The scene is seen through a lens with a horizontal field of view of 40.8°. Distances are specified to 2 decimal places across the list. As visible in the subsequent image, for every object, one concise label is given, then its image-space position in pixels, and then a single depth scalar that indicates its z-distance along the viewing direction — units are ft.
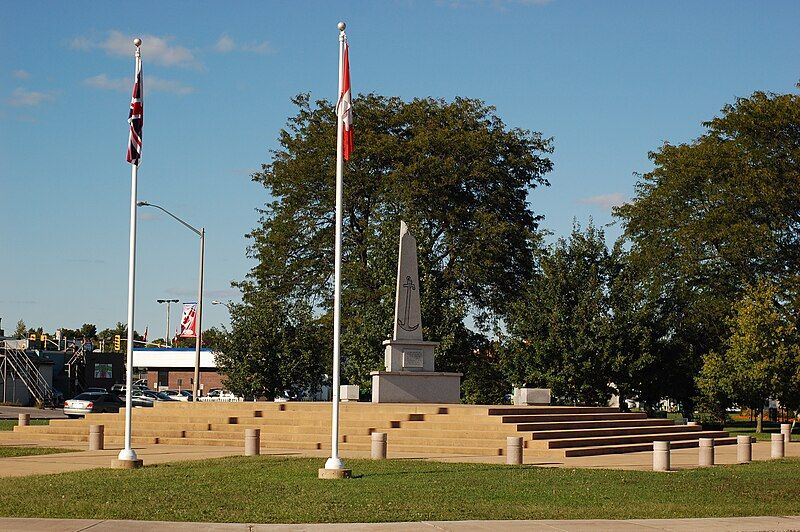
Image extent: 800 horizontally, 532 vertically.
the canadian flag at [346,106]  69.92
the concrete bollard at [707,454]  82.37
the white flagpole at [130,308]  74.79
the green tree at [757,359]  147.64
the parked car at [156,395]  204.92
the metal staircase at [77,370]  285.23
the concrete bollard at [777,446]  96.32
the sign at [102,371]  301.84
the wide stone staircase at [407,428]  96.37
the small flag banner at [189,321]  229.25
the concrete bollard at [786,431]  120.47
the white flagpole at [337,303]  67.05
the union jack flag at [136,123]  76.33
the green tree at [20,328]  544.62
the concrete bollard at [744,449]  89.35
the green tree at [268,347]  176.55
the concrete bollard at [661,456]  76.28
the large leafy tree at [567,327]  154.71
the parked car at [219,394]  262.10
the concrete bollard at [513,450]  79.92
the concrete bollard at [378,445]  82.47
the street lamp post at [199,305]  143.64
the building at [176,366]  314.14
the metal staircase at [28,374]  250.02
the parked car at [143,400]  192.54
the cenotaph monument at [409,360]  121.90
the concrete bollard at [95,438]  99.21
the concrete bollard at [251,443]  87.72
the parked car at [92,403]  162.68
